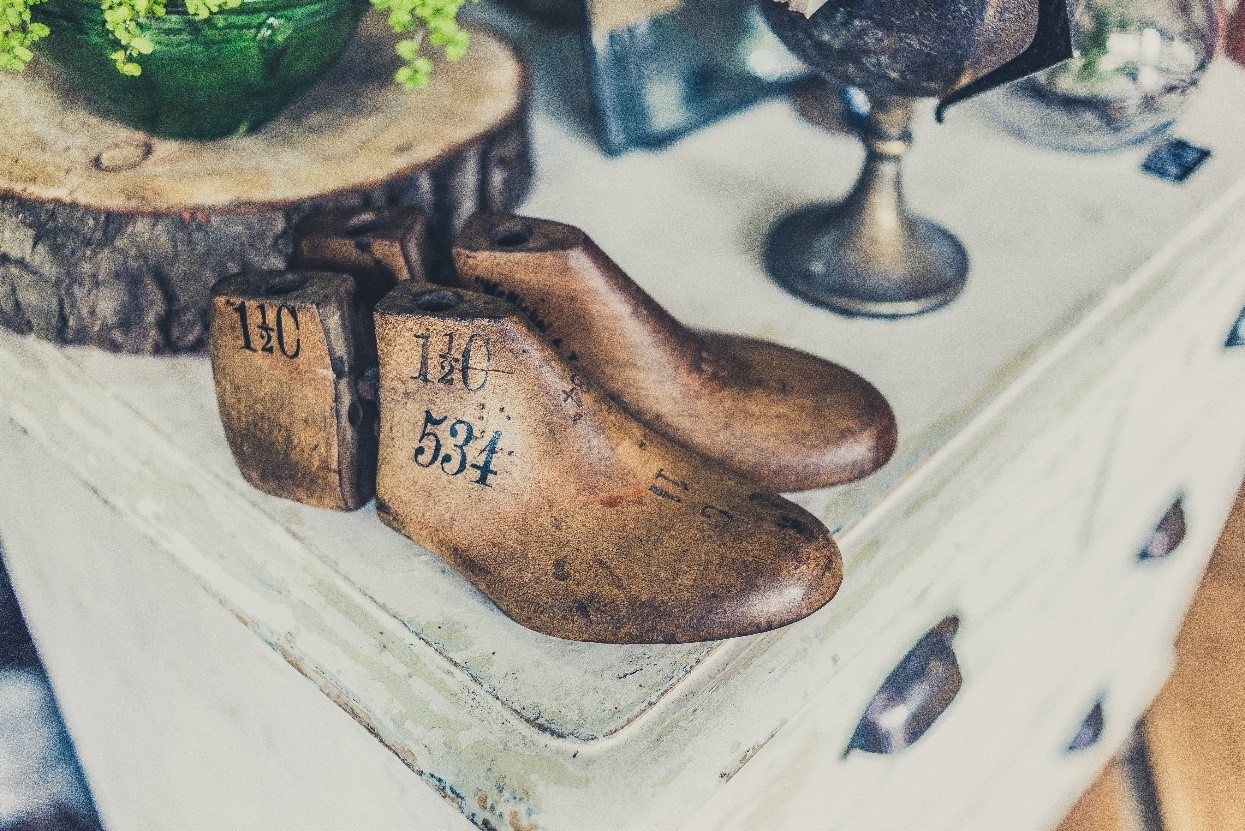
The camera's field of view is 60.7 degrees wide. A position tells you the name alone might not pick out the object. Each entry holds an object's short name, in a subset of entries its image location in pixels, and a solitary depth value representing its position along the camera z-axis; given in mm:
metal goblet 521
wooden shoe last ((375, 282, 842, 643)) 418
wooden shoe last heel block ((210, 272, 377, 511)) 447
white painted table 433
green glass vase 513
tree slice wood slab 547
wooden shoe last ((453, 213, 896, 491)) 473
